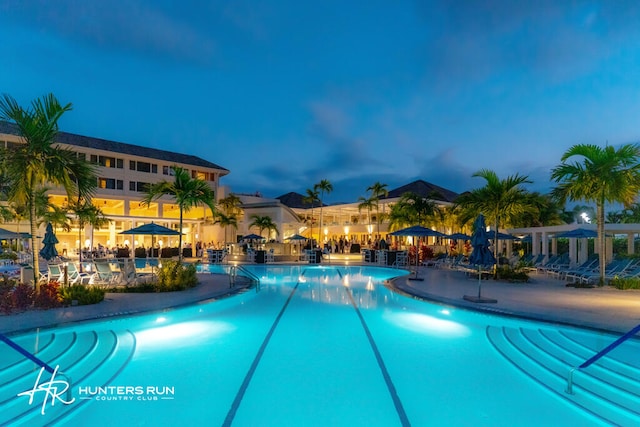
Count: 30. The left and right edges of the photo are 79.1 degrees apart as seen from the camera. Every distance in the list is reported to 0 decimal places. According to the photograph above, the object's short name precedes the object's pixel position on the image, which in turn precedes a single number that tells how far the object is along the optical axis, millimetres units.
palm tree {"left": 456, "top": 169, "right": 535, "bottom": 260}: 15086
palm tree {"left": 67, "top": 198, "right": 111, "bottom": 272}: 23109
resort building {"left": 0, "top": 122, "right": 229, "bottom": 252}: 34281
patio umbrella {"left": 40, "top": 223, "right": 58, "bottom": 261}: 11809
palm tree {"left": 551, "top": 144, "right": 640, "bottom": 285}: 12383
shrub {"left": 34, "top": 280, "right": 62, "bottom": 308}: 8672
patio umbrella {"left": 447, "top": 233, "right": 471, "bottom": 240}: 21616
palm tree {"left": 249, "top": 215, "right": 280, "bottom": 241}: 33062
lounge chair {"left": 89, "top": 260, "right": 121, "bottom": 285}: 12047
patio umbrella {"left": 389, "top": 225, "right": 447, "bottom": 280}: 16578
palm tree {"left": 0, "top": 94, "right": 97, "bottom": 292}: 8406
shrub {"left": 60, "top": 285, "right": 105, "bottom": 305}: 9086
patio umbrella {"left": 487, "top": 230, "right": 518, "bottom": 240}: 19255
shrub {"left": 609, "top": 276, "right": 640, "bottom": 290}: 12336
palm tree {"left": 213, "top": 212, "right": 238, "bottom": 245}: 33938
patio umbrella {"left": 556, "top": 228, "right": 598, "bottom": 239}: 15664
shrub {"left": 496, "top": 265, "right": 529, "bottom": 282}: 14406
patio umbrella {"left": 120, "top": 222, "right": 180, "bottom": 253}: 15774
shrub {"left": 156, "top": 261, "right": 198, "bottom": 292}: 11688
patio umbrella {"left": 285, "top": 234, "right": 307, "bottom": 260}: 26453
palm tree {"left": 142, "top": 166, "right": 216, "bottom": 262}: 13758
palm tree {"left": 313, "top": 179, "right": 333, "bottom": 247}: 38812
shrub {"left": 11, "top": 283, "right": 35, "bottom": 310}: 8438
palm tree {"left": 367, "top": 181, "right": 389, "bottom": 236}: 36188
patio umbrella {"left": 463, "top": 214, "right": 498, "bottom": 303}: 10321
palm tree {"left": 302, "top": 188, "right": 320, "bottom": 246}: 40272
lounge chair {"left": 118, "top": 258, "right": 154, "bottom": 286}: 12442
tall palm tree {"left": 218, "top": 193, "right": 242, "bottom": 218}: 40031
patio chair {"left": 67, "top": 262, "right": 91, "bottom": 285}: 12062
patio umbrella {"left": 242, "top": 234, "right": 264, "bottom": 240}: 26112
